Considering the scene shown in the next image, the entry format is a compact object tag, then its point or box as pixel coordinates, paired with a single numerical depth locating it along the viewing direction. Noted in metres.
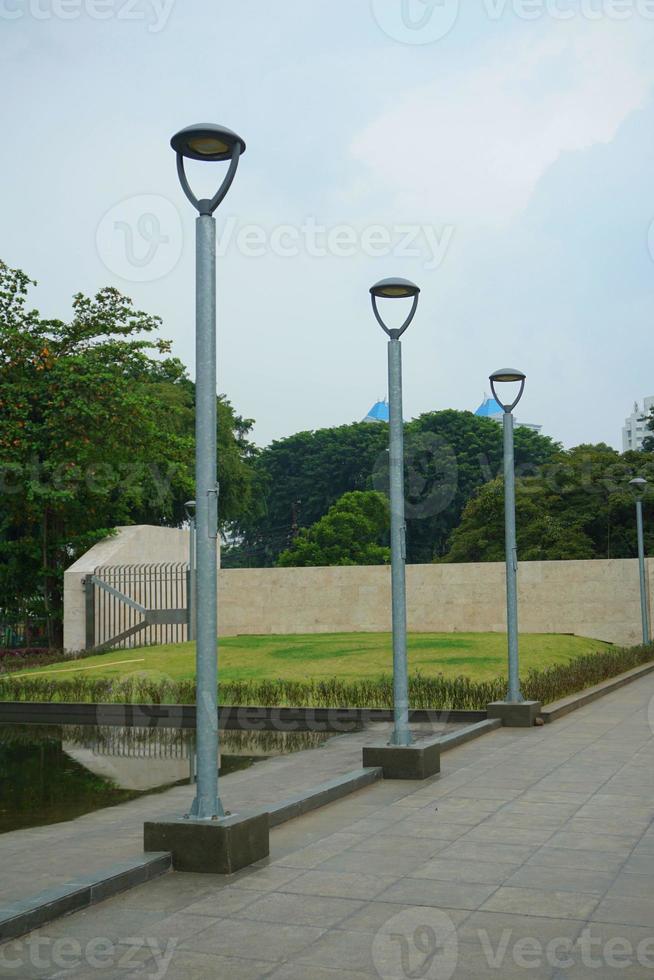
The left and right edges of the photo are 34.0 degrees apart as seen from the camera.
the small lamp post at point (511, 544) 14.05
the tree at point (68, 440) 27.67
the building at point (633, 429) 194.25
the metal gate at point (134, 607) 28.55
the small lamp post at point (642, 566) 27.36
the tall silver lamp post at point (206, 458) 6.85
